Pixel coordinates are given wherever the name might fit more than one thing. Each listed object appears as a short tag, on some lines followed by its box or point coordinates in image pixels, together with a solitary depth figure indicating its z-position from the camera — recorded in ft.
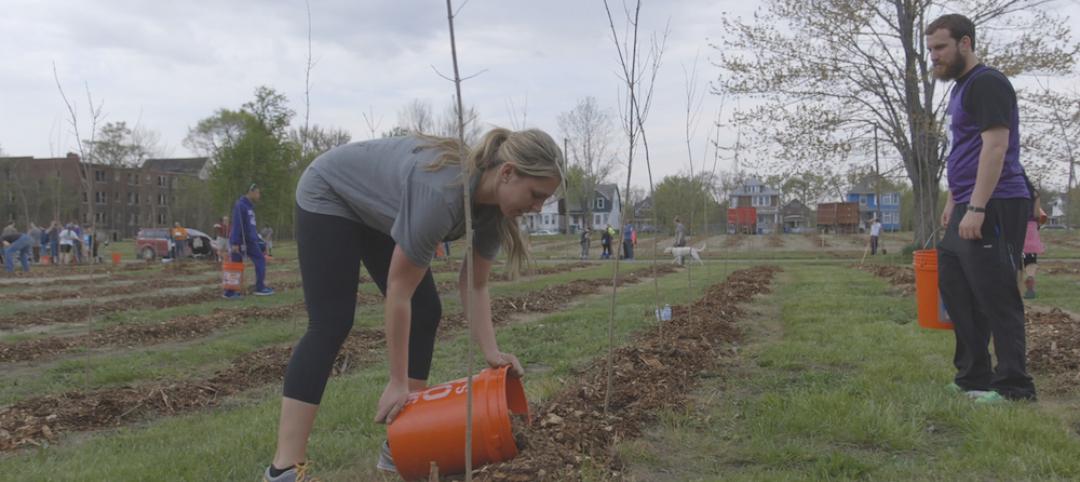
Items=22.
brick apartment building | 163.53
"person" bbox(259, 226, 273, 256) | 101.19
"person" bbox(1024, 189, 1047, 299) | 23.18
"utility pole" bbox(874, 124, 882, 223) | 69.86
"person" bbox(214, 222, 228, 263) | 48.08
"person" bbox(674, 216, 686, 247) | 63.66
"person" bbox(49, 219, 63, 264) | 84.53
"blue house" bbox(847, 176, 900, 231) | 279.98
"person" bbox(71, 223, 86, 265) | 86.81
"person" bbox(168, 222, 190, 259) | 91.81
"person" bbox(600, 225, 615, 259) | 94.99
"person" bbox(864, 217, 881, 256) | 82.29
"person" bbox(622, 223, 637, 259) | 92.27
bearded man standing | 10.61
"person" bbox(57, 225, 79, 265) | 79.30
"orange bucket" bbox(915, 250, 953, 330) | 13.43
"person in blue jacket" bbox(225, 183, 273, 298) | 33.50
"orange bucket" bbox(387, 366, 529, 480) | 7.71
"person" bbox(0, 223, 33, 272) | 62.59
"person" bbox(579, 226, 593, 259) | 97.19
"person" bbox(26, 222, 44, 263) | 82.27
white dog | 72.05
